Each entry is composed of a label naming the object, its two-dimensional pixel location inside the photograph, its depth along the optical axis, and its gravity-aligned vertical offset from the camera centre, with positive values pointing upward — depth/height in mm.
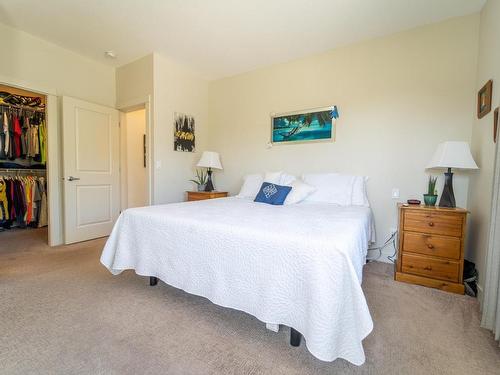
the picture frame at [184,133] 3631 +602
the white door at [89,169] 3201 -4
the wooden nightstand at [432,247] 1975 -599
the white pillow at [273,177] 3062 -51
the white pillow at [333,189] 2657 -161
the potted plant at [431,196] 2205 -177
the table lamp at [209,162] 3664 +147
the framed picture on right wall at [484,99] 1917 +669
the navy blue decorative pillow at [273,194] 2645 -233
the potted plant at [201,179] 3873 -125
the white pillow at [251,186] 3238 -181
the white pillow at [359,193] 2611 -197
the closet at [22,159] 3752 +136
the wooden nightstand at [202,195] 3516 -344
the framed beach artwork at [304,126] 3051 +653
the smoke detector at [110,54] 3230 +1577
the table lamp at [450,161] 2029 +147
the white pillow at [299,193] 2678 -215
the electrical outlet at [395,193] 2670 -189
